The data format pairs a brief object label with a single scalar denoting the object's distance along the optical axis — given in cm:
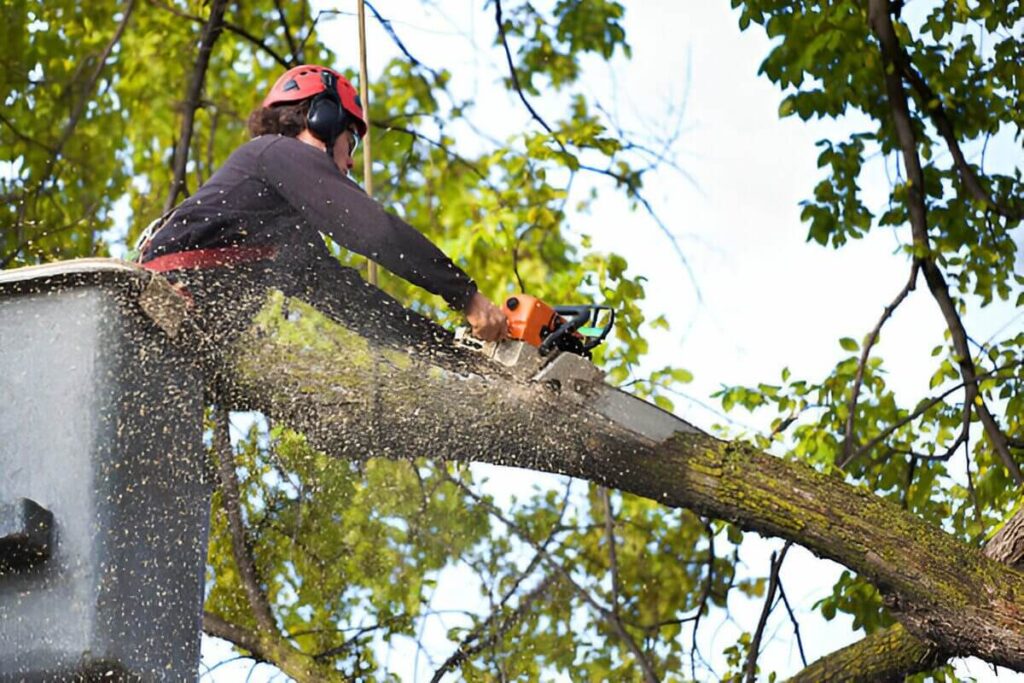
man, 798
